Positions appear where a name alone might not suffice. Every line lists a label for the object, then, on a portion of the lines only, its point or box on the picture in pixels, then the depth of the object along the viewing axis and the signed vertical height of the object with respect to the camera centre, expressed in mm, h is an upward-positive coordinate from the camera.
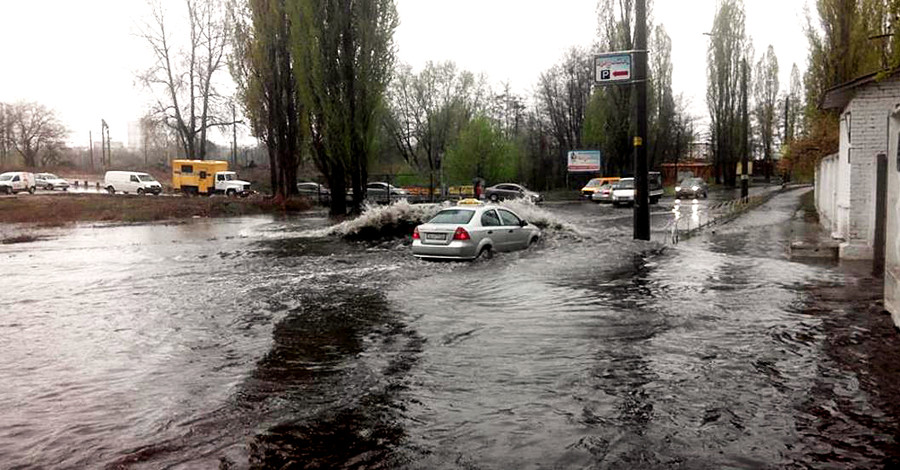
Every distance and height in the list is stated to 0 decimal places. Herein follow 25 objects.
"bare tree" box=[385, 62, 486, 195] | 68000 +8566
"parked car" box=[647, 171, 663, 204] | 46481 +16
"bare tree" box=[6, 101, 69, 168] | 86000 +8282
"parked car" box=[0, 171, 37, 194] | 51219 +1116
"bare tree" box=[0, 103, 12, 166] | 85044 +8324
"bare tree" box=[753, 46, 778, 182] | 73900 +10340
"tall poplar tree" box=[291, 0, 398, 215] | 31844 +5714
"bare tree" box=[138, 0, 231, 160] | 52156 +9131
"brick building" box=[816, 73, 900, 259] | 13883 +757
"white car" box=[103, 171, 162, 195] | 51406 +914
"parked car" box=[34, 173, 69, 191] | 60938 +1186
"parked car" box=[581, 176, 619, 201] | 51053 +157
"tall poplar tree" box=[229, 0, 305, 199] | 38062 +6520
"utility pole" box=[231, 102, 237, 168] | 53384 +5680
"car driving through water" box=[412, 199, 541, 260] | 15156 -962
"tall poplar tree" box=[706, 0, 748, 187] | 56812 +9648
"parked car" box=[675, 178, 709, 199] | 50969 -168
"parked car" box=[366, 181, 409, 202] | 48334 -53
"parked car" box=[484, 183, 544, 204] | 49938 -164
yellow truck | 52312 +1134
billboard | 58469 +2290
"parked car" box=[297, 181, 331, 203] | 50912 +140
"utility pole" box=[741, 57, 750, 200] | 36906 +2330
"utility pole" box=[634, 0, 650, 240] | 16016 +1354
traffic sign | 16234 +2790
